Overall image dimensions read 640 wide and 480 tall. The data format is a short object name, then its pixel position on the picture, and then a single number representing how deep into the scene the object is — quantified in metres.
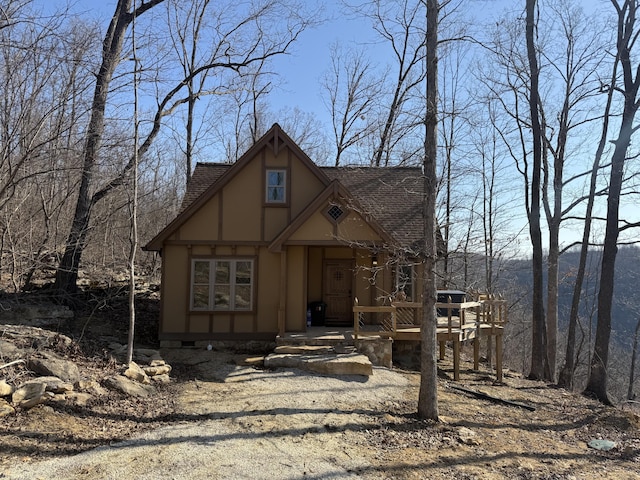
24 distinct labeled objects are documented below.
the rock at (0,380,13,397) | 6.20
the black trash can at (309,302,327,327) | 13.55
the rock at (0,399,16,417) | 5.93
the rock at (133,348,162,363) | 10.35
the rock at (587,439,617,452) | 7.49
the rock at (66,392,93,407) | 6.74
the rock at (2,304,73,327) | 11.32
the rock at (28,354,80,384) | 7.29
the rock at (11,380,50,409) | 6.26
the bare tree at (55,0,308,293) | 10.45
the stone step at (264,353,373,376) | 9.82
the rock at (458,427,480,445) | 6.85
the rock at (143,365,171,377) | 9.22
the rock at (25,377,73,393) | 6.77
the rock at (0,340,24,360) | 7.41
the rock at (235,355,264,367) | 10.75
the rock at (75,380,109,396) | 7.27
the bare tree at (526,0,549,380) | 14.77
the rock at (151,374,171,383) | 8.99
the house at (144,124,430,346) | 12.35
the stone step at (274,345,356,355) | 10.84
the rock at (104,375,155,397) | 7.74
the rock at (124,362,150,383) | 8.56
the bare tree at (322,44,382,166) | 26.17
